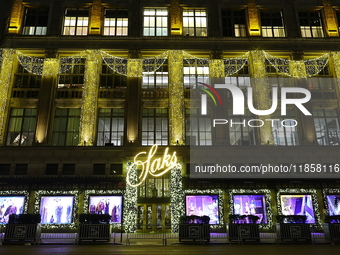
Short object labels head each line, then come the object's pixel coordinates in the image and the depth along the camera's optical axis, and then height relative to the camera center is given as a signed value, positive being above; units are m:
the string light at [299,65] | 28.27 +14.15
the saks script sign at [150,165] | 23.56 +4.31
